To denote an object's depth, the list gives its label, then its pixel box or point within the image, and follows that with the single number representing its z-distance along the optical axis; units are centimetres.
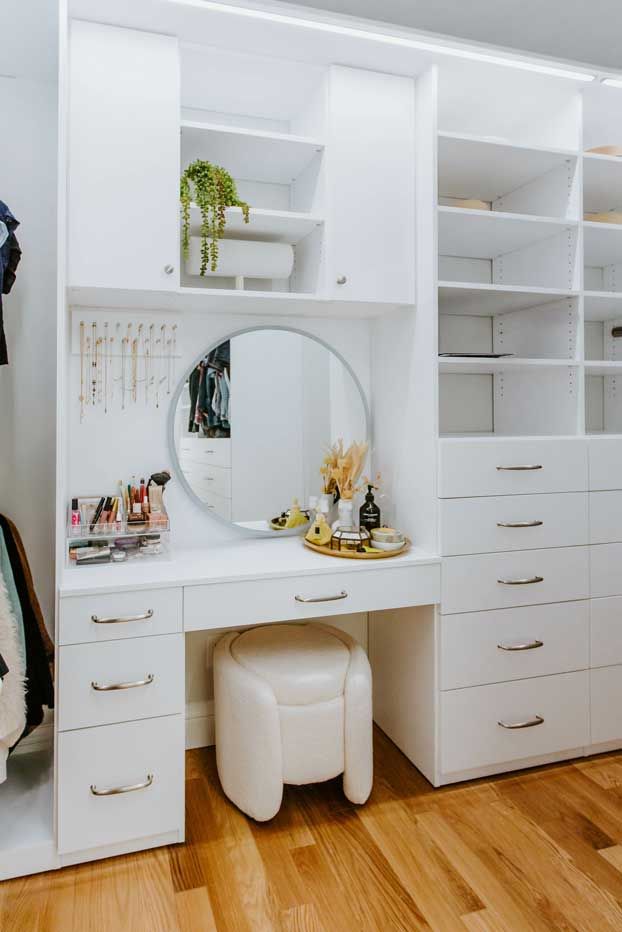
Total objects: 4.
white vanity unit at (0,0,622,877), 186
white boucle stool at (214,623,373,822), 196
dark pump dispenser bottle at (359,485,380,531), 238
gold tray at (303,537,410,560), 212
